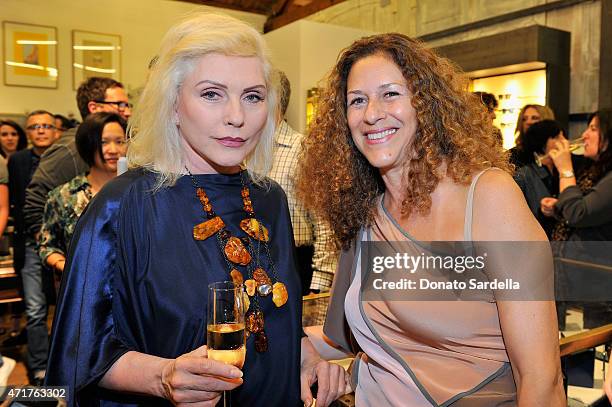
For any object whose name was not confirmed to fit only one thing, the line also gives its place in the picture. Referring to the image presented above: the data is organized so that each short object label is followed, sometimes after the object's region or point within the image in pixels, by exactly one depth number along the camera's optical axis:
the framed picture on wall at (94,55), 8.41
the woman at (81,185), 2.84
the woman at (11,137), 5.68
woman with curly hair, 1.21
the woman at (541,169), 3.36
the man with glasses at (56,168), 3.33
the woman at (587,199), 2.98
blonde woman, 1.15
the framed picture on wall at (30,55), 7.84
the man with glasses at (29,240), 3.81
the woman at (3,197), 3.93
